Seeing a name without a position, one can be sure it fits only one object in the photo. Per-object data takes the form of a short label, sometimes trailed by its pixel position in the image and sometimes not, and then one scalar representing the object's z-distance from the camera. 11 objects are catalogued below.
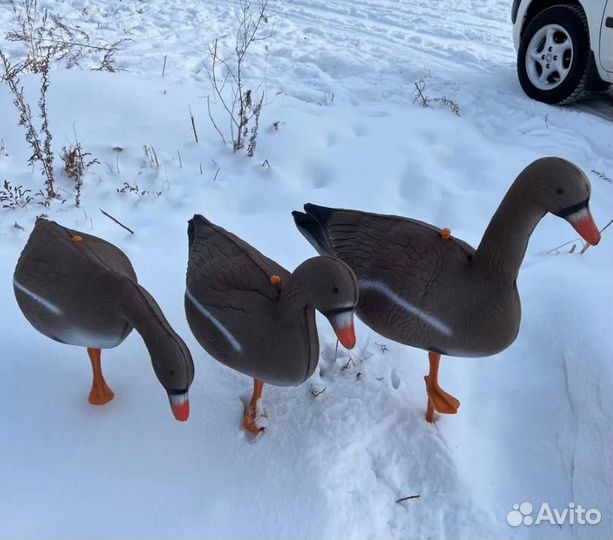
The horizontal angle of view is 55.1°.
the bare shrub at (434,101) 4.11
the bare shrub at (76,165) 3.06
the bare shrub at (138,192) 3.05
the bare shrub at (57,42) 4.41
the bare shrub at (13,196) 2.86
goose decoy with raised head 1.60
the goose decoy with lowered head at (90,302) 1.56
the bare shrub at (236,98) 3.48
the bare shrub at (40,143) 2.97
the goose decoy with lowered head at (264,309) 1.51
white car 3.94
